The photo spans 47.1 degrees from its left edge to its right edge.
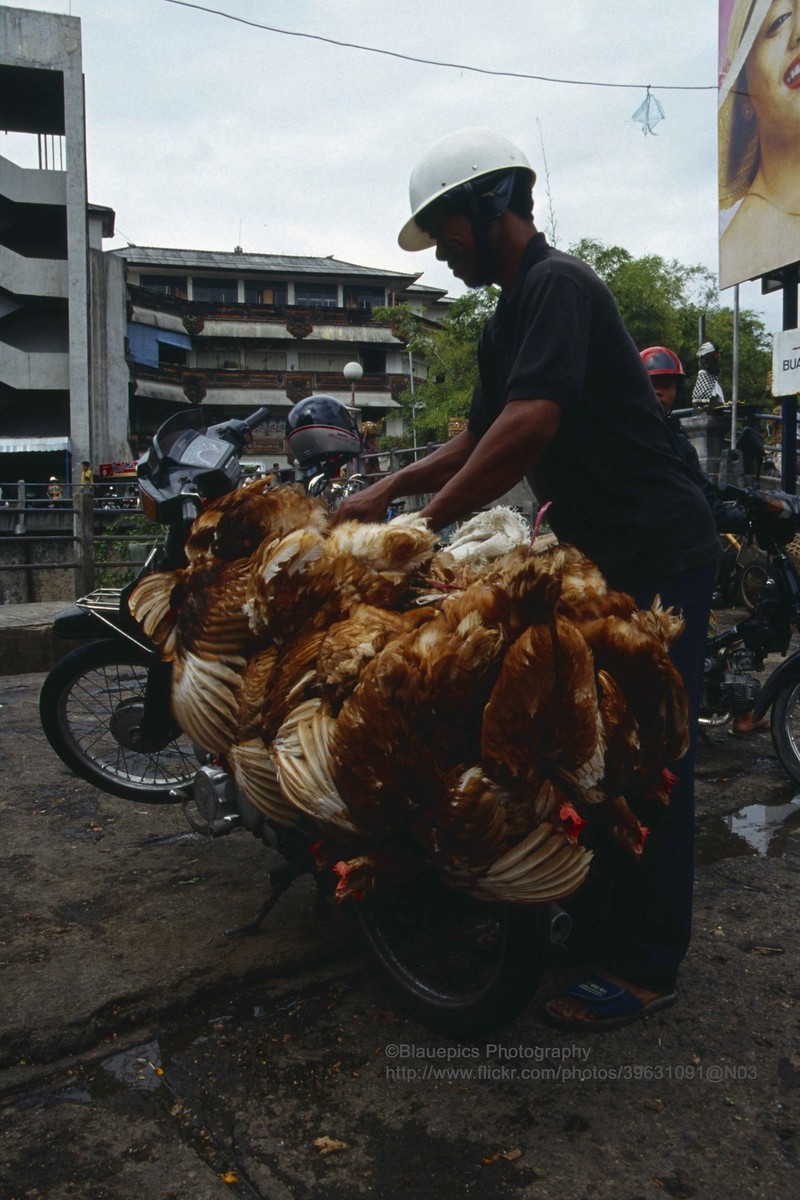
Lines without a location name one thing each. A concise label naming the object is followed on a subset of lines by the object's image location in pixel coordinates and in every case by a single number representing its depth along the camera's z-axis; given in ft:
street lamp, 66.68
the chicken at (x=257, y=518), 8.20
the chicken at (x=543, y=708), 5.84
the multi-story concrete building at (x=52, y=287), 100.58
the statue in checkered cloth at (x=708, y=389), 43.50
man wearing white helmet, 7.35
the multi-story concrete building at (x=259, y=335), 137.08
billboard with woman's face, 33.17
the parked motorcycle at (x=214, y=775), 6.86
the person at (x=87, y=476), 39.29
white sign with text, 30.12
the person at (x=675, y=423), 14.53
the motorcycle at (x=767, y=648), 13.71
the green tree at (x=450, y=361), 95.55
